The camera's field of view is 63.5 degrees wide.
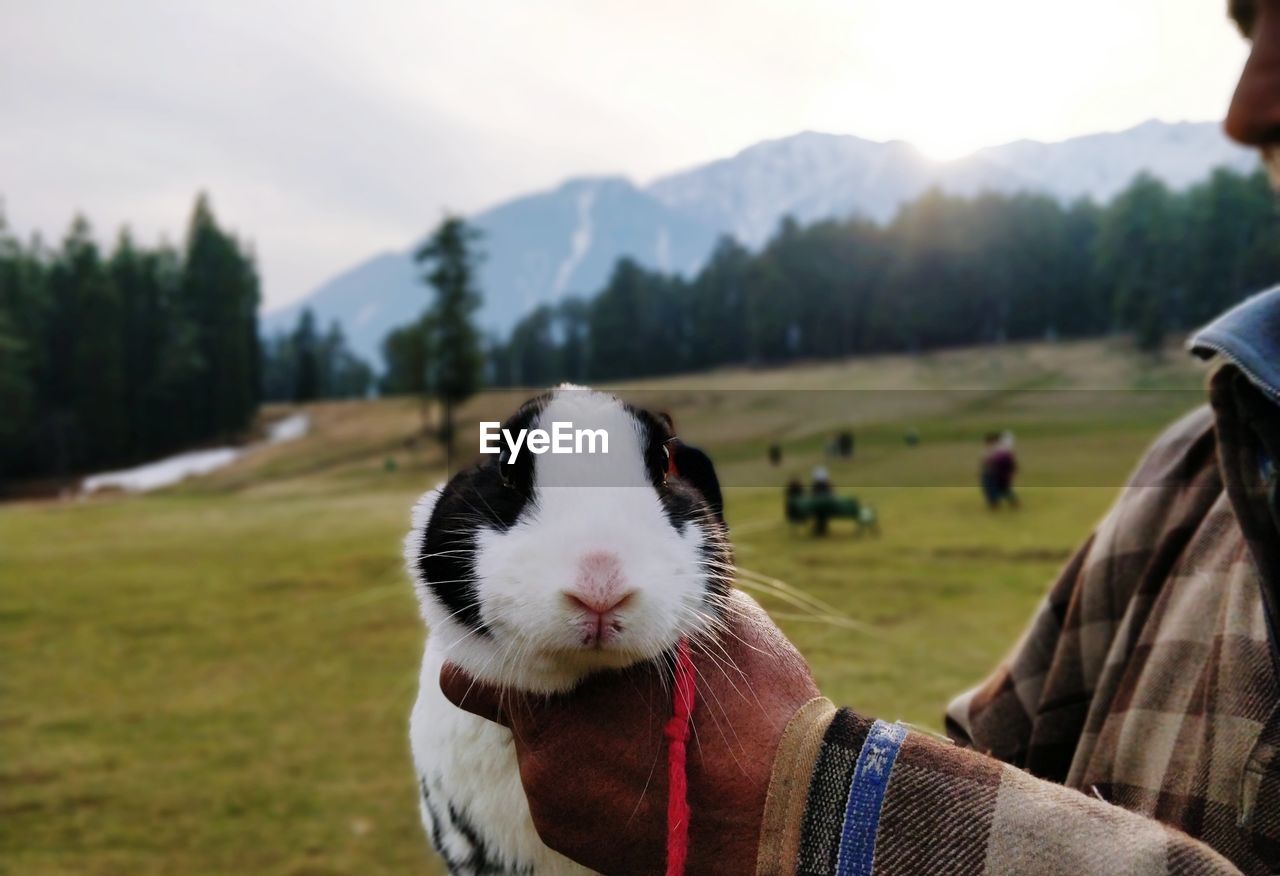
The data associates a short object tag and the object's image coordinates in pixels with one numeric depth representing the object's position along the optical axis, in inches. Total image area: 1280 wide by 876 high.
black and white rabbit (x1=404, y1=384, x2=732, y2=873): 11.0
